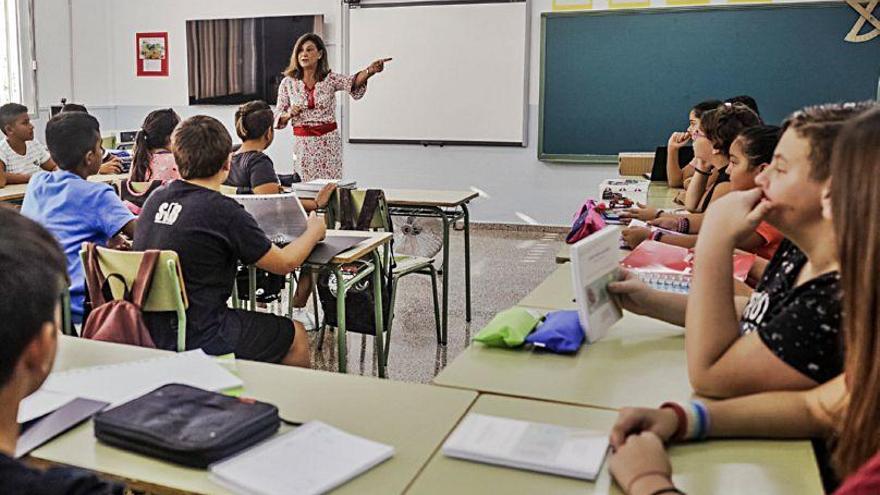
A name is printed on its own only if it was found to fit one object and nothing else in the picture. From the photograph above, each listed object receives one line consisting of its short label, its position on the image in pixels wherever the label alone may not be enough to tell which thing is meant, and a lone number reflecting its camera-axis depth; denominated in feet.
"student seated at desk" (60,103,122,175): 18.13
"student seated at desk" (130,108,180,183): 13.15
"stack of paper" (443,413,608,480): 4.10
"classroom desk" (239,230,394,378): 10.17
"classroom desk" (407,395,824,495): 3.94
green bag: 5.99
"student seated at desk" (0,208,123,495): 2.95
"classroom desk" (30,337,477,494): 4.06
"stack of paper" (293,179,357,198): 14.07
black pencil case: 4.17
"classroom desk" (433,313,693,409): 5.15
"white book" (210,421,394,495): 3.90
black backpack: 13.05
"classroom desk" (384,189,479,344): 14.65
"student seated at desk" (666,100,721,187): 16.55
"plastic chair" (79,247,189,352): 7.85
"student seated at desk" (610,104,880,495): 3.73
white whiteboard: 24.38
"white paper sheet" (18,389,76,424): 4.75
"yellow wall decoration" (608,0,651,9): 23.00
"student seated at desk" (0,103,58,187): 17.76
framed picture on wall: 28.37
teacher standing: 17.78
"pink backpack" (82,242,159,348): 7.68
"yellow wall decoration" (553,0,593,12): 23.56
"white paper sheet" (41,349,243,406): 5.16
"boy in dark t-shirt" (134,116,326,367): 8.55
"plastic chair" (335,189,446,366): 13.26
